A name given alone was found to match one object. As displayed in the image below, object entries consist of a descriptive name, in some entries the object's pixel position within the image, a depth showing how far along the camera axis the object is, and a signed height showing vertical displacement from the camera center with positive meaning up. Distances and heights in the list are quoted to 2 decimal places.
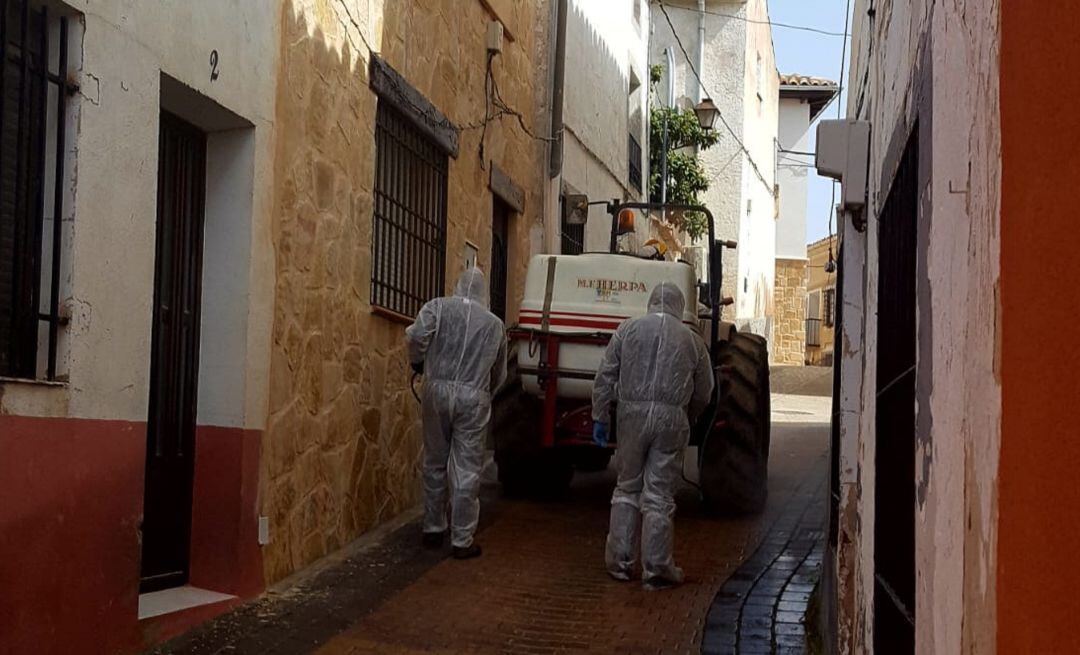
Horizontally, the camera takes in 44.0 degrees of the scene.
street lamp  19.67 +3.49
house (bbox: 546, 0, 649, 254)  14.24 +2.81
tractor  8.95 -0.20
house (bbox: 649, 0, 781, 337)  26.06 +5.11
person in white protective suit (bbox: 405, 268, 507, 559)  8.05 -0.30
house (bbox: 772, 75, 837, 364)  35.69 +3.90
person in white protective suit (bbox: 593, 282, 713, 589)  7.54 -0.42
